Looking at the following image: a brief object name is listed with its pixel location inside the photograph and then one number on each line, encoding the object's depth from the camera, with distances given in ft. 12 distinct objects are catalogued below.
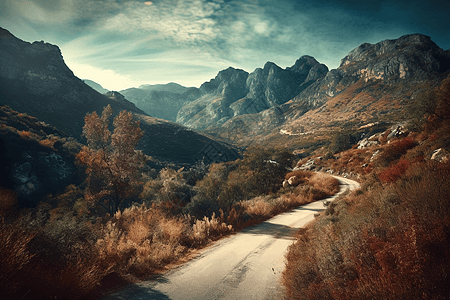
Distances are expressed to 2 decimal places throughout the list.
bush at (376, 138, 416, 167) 49.55
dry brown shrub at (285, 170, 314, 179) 81.01
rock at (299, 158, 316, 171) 137.11
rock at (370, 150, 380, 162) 81.86
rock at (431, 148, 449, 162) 29.03
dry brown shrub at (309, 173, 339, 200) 63.70
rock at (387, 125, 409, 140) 83.28
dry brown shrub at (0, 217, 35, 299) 9.75
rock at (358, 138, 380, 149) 109.66
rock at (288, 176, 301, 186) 73.87
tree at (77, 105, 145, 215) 64.69
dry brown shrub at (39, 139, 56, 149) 138.00
